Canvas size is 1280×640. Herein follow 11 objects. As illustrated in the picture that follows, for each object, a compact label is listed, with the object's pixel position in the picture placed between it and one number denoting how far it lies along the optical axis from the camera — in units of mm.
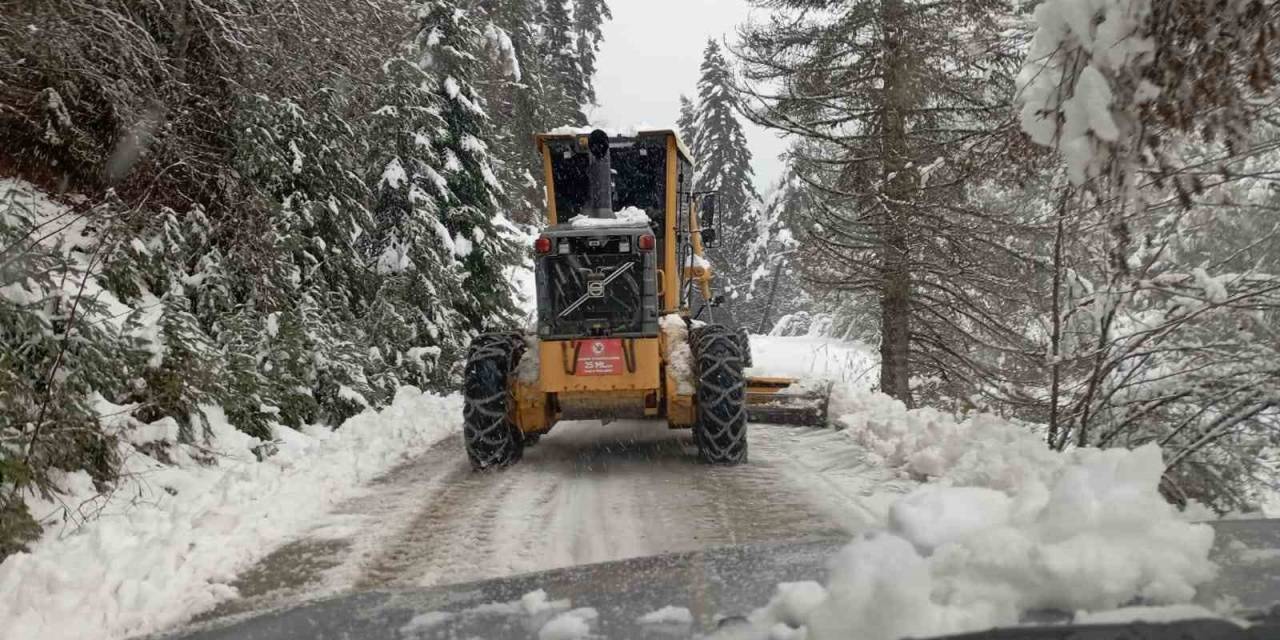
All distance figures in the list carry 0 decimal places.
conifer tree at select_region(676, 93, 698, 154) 45772
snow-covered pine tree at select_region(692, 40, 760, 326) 42312
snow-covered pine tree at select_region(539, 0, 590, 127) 36375
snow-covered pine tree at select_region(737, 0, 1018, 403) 10375
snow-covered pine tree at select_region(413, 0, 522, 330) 13820
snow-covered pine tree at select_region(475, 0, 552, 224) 17594
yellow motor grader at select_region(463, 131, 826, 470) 7234
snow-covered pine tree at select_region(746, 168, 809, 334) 40312
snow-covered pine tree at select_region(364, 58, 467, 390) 12633
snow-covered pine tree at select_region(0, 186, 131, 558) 4863
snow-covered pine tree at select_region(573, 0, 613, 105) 40406
